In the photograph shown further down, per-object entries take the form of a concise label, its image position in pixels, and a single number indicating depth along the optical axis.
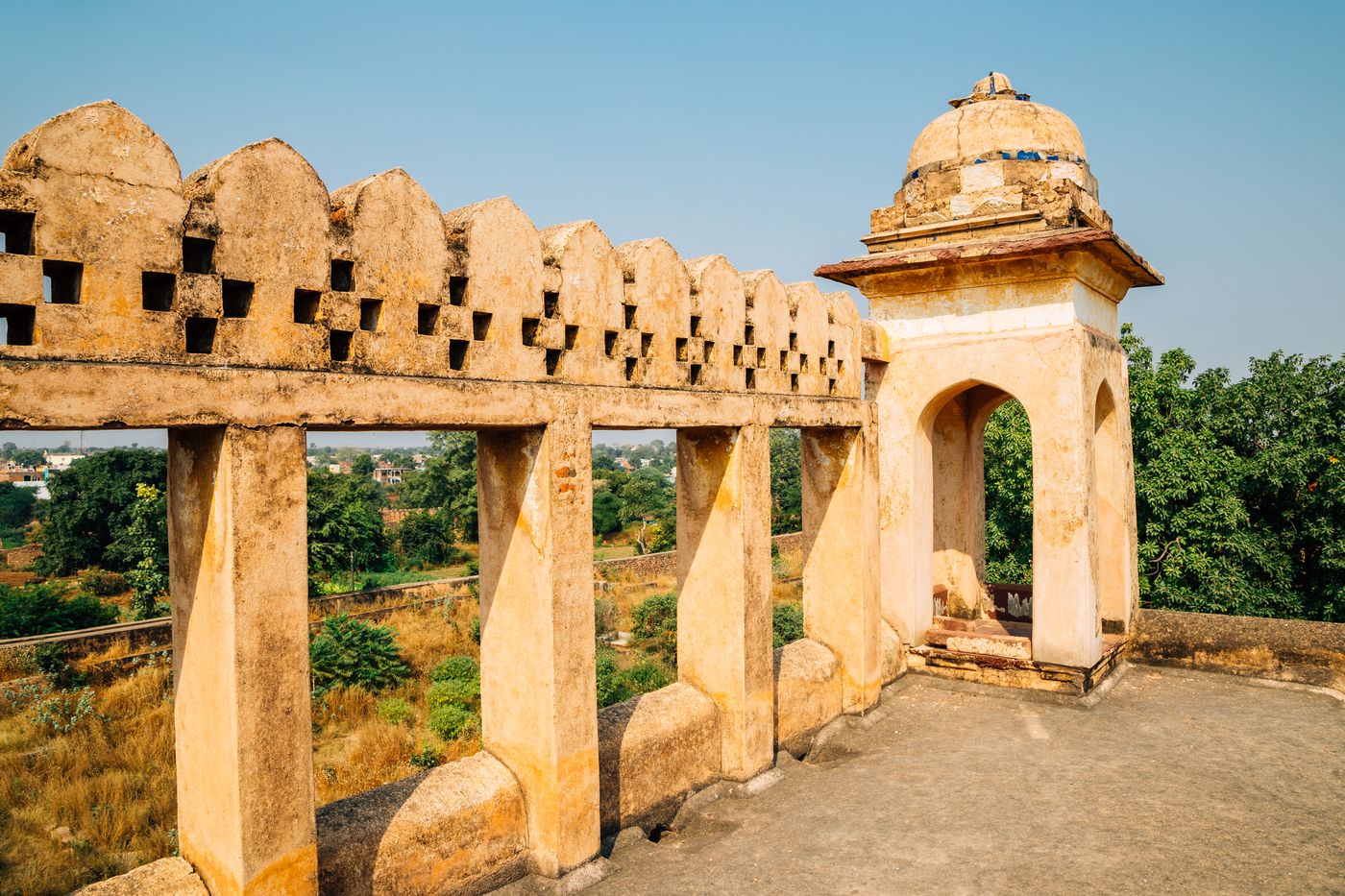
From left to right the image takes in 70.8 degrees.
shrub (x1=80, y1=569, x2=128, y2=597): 26.98
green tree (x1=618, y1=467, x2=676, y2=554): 38.75
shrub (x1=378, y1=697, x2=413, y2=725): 13.23
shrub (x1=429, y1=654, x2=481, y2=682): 15.02
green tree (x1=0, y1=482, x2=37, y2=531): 52.81
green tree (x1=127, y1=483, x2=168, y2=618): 21.14
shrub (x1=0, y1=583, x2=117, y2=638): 17.81
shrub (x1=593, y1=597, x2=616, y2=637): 19.19
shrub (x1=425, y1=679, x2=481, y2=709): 13.72
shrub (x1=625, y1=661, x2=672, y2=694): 14.00
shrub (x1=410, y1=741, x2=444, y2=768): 10.64
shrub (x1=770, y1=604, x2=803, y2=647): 17.98
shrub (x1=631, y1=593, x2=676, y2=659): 18.50
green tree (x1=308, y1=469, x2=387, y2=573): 24.77
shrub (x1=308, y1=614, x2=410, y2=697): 15.11
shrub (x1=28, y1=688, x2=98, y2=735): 12.14
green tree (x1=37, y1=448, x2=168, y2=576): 29.81
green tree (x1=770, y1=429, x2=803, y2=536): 37.44
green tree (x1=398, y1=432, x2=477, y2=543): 38.06
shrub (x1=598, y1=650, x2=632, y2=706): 13.00
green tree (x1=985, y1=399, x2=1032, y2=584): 16.97
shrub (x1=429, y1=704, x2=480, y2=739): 12.17
